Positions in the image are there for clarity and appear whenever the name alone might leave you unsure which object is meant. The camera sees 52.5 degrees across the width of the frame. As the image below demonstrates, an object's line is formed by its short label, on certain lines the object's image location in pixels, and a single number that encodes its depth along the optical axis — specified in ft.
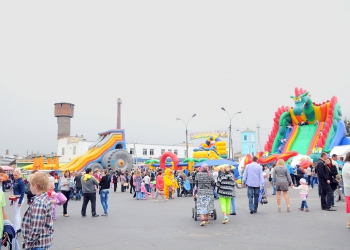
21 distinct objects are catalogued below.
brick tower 263.49
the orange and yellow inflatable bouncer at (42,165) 105.60
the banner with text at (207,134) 226.99
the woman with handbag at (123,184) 77.22
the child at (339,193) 43.19
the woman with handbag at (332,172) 34.45
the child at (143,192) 58.03
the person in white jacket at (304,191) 35.96
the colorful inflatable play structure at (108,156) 111.45
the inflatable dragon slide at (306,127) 92.48
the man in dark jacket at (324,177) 34.03
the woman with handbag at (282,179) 35.68
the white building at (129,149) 225.35
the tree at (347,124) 160.45
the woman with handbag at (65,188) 38.14
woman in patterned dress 30.42
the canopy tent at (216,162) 63.63
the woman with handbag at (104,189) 37.78
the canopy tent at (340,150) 79.71
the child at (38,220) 12.87
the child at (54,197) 26.25
